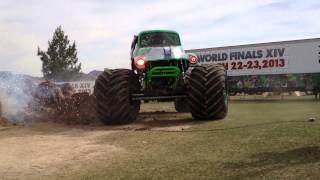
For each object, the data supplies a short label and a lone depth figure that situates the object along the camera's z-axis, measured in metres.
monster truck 9.40
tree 36.77
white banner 20.17
